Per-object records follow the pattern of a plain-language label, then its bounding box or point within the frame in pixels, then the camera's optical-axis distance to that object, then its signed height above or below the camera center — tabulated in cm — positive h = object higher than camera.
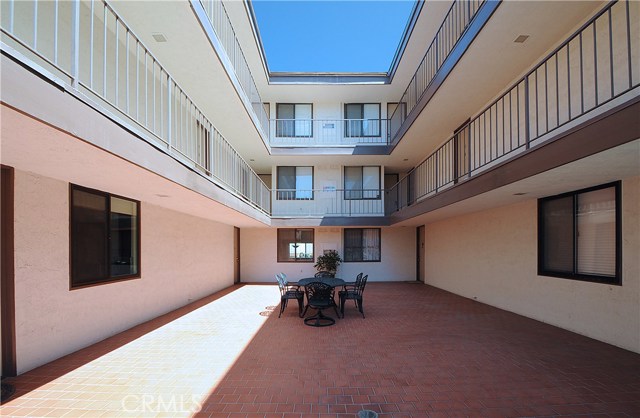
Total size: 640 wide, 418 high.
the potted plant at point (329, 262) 1295 -195
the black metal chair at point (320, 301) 671 -194
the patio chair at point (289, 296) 739 -198
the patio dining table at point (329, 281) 751 -170
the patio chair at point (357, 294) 742 -196
